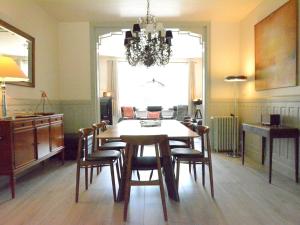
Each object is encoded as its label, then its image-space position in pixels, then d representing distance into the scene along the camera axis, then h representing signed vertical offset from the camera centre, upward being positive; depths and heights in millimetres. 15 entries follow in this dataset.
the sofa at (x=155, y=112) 9500 -232
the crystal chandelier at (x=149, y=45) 3664 +835
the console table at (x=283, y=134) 3418 -364
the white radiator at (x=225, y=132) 5461 -533
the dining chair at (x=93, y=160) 2887 -581
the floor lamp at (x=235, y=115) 5012 -199
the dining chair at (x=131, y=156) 2463 -466
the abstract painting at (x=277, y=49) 3607 +838
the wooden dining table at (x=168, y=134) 2798 -298
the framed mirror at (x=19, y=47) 3506 +837
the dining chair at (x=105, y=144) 3537 -520
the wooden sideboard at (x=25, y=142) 2953 -449
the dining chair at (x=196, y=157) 3010 -570
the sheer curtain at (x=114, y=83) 10281 +867
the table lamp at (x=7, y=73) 3061 +382
